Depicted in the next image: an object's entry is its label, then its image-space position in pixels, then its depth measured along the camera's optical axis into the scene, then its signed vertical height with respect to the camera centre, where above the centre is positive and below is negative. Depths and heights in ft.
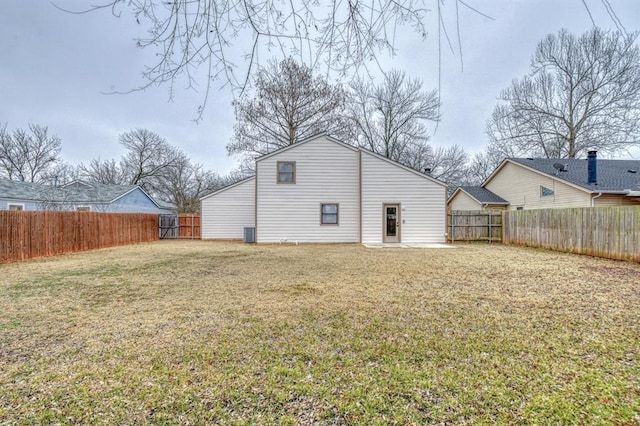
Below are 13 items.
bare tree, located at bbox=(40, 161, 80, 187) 74.60 +12.35
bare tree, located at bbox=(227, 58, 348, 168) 66.08 +23.16
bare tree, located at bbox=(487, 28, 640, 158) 53.83 +23.32
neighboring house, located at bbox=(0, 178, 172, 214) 54.49 +4.25
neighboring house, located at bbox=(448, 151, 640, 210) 45.27 +5.83
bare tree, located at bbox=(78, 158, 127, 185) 93.61 +14.72
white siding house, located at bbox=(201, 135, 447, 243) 48.26 +3.02
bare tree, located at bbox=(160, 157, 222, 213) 99.40 +11.00
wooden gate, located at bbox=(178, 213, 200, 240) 61.26 -2.15
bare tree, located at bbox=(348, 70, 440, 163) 66.23 +23.08
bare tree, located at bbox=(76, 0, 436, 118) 6.69 +4.54
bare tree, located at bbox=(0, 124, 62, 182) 77.10 +17.50
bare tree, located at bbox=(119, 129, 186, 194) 93.40 +18.53
